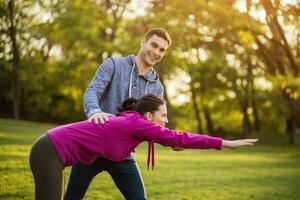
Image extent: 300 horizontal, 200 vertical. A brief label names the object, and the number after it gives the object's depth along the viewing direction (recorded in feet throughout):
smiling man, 14.08
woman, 11.87
